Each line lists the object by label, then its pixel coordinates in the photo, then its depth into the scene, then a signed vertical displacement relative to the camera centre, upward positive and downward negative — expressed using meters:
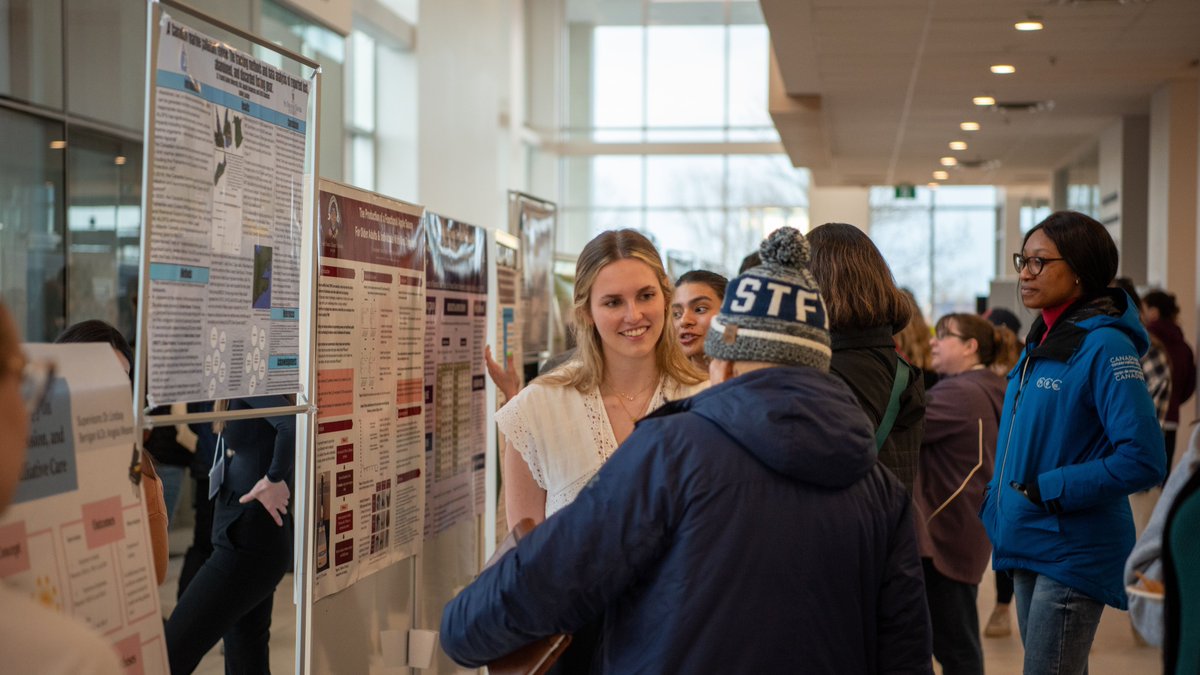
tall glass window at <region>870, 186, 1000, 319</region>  25.16 +1.85
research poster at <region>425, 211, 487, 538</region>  4.29 -0.19
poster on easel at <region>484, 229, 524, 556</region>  5.27 -0.03
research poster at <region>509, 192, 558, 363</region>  6.38 +0.35
